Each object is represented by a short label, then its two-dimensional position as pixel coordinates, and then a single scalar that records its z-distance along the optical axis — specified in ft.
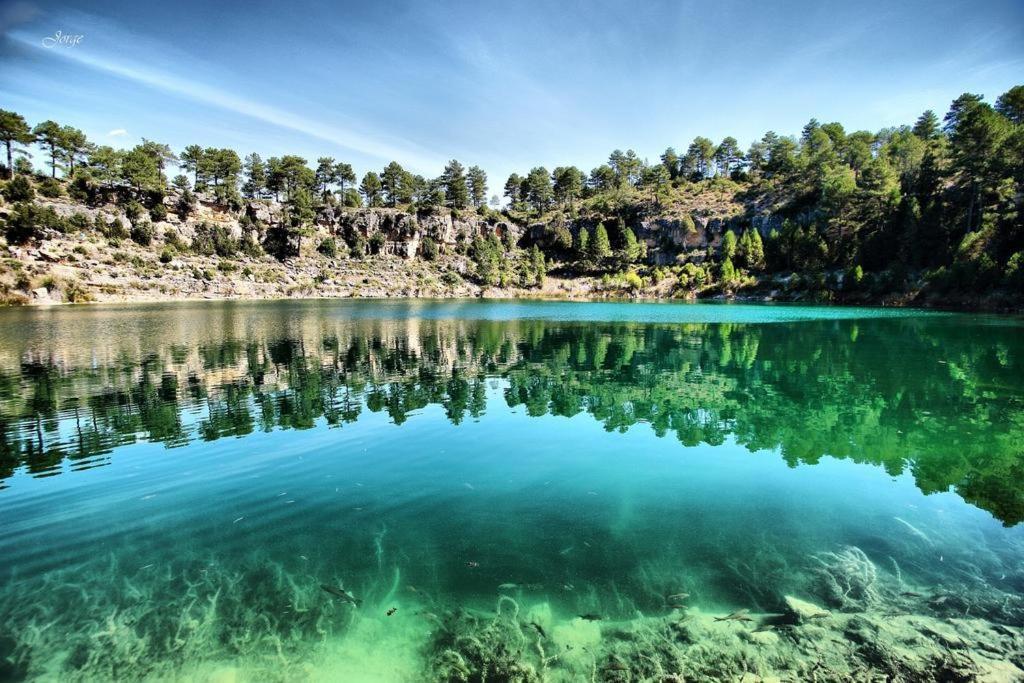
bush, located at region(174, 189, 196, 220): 372.17
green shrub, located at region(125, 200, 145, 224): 332.39
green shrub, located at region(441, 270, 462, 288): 409.90
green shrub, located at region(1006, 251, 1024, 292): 172.24
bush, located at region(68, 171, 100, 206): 324.60
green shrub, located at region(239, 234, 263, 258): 373.40
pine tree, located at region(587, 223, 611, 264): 440.04
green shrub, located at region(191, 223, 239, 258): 350.43
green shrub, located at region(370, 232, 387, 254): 436.35
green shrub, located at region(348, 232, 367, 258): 421.18
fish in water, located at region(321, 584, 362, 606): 21.43
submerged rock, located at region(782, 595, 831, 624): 20.22
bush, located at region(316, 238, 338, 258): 406.89
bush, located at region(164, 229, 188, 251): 336.90
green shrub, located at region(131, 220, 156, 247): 325.21
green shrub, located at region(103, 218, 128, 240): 310.65
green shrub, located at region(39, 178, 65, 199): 309.83
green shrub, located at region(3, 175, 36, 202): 280.92
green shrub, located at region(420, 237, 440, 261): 447.83
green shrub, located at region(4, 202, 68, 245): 256.11
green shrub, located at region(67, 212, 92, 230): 293.72
